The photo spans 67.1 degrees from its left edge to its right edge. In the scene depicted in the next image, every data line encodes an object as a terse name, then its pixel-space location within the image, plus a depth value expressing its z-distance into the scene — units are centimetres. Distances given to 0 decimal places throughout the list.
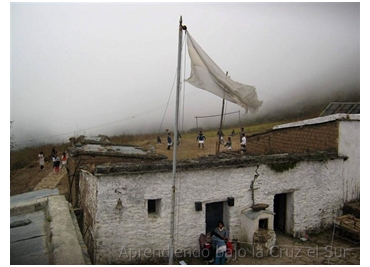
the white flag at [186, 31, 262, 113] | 589
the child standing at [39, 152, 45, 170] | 1969
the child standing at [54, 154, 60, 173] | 1841
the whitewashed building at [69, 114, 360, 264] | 825
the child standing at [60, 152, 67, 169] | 1844
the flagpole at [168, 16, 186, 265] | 575
